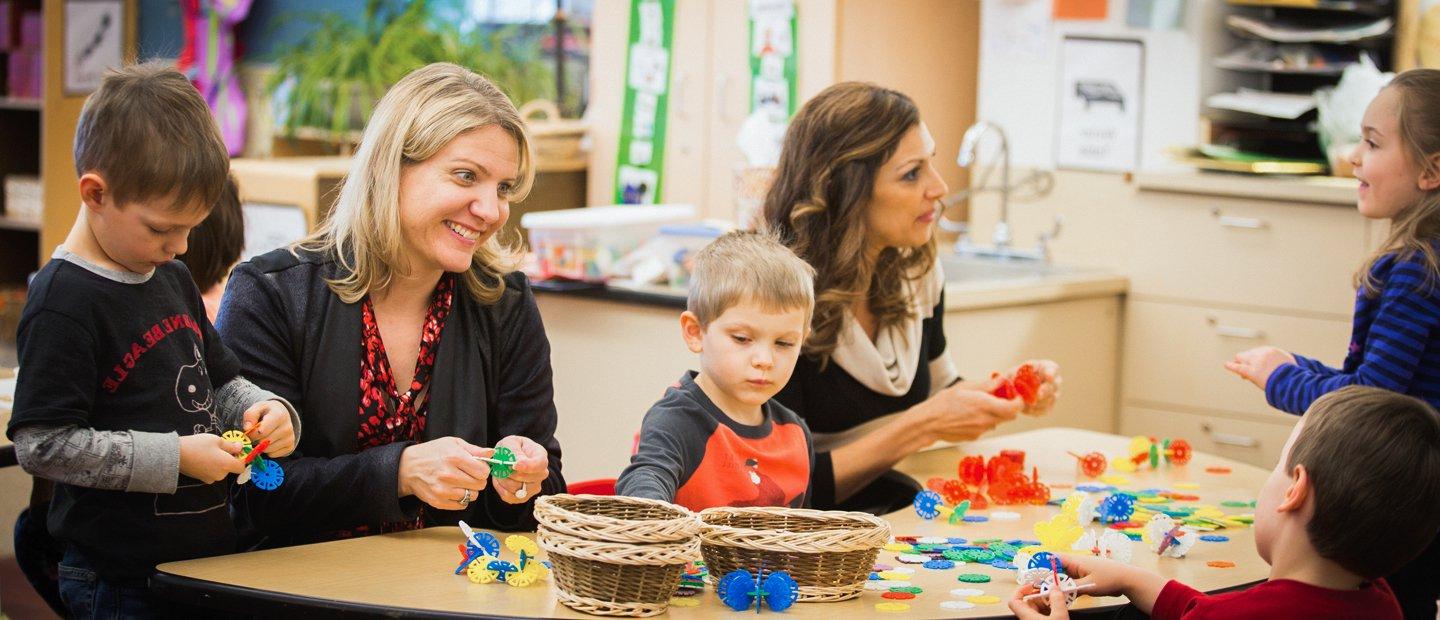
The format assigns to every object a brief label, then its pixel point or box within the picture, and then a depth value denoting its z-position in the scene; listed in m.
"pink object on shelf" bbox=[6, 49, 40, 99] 7.22
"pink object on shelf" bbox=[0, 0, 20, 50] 7.24
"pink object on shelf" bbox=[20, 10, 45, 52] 7.20
